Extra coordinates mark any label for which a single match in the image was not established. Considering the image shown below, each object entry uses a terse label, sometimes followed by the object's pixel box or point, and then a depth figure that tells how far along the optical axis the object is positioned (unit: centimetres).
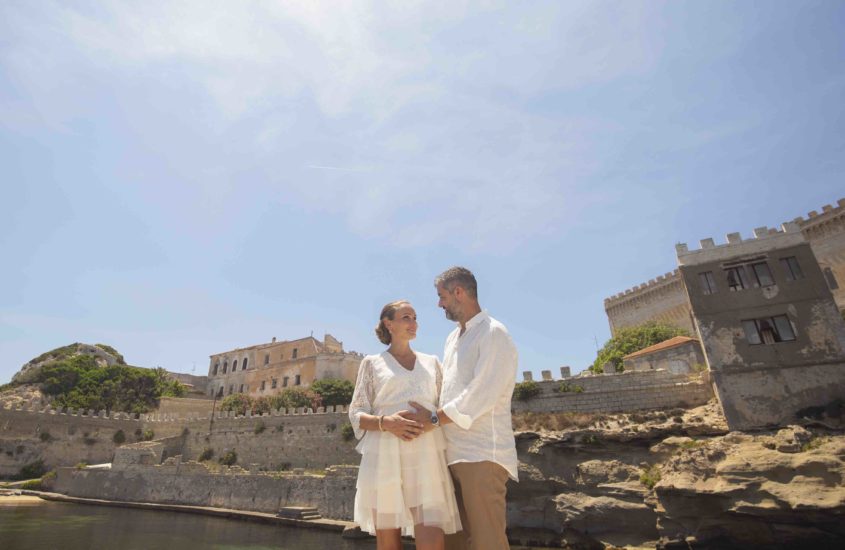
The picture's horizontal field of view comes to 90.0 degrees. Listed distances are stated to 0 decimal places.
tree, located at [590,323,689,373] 3234
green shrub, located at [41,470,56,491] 2912
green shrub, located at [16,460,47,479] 3083
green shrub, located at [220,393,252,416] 4034
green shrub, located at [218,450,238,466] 3053
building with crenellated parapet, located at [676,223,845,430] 1580
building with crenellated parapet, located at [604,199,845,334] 2831
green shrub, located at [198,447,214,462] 3222
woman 297
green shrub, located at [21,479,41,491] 2875
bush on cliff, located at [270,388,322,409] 3494
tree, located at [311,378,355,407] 3472
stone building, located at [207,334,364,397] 4322
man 293
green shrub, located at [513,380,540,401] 2228
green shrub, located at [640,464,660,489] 1552
